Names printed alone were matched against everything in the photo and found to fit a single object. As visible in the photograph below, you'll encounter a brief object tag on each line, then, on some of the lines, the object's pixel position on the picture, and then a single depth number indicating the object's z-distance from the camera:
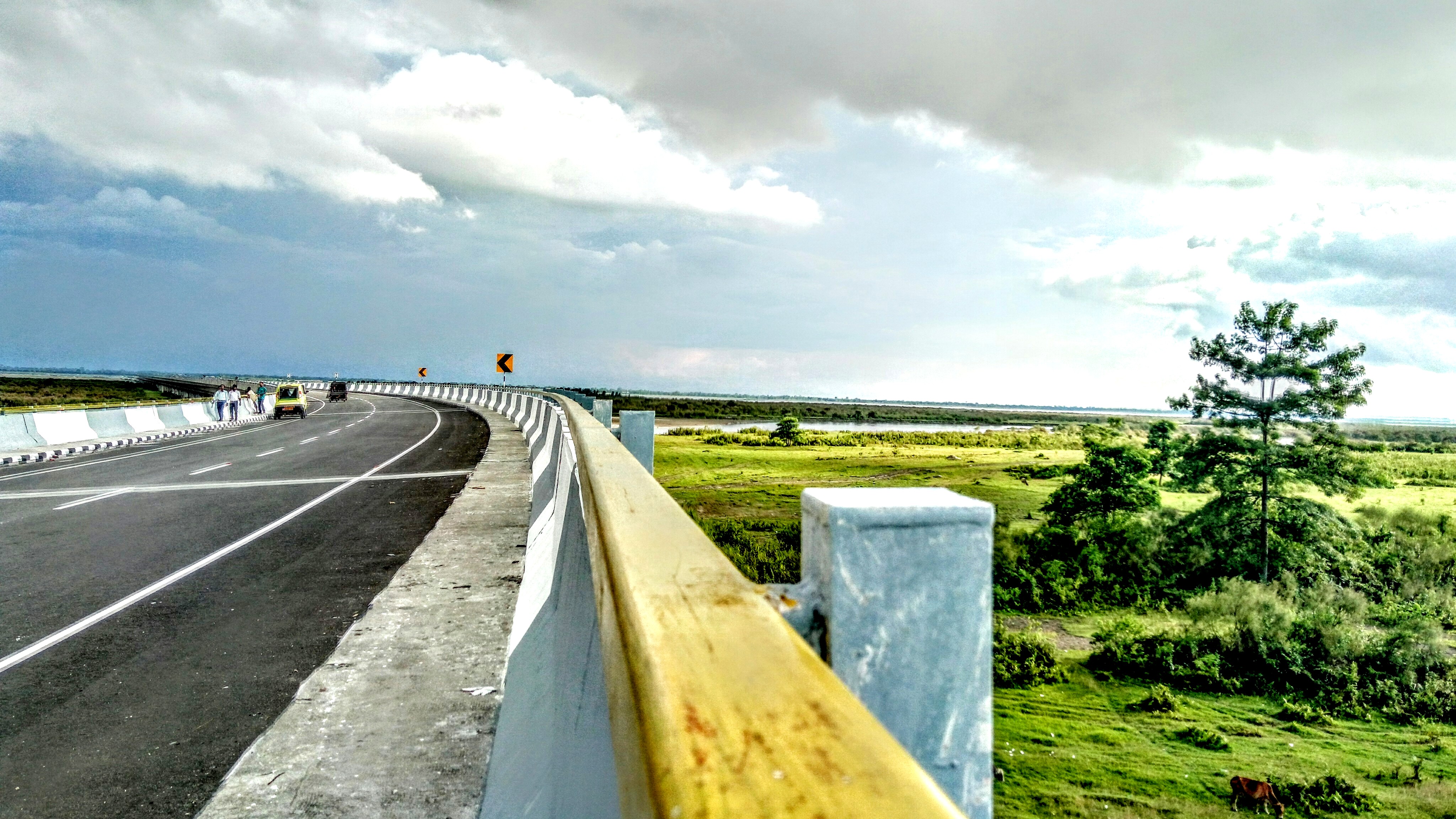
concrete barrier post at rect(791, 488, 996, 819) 1.37
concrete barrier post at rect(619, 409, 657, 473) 6.98
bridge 1.02
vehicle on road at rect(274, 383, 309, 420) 39.25
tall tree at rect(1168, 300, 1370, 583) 30.27
